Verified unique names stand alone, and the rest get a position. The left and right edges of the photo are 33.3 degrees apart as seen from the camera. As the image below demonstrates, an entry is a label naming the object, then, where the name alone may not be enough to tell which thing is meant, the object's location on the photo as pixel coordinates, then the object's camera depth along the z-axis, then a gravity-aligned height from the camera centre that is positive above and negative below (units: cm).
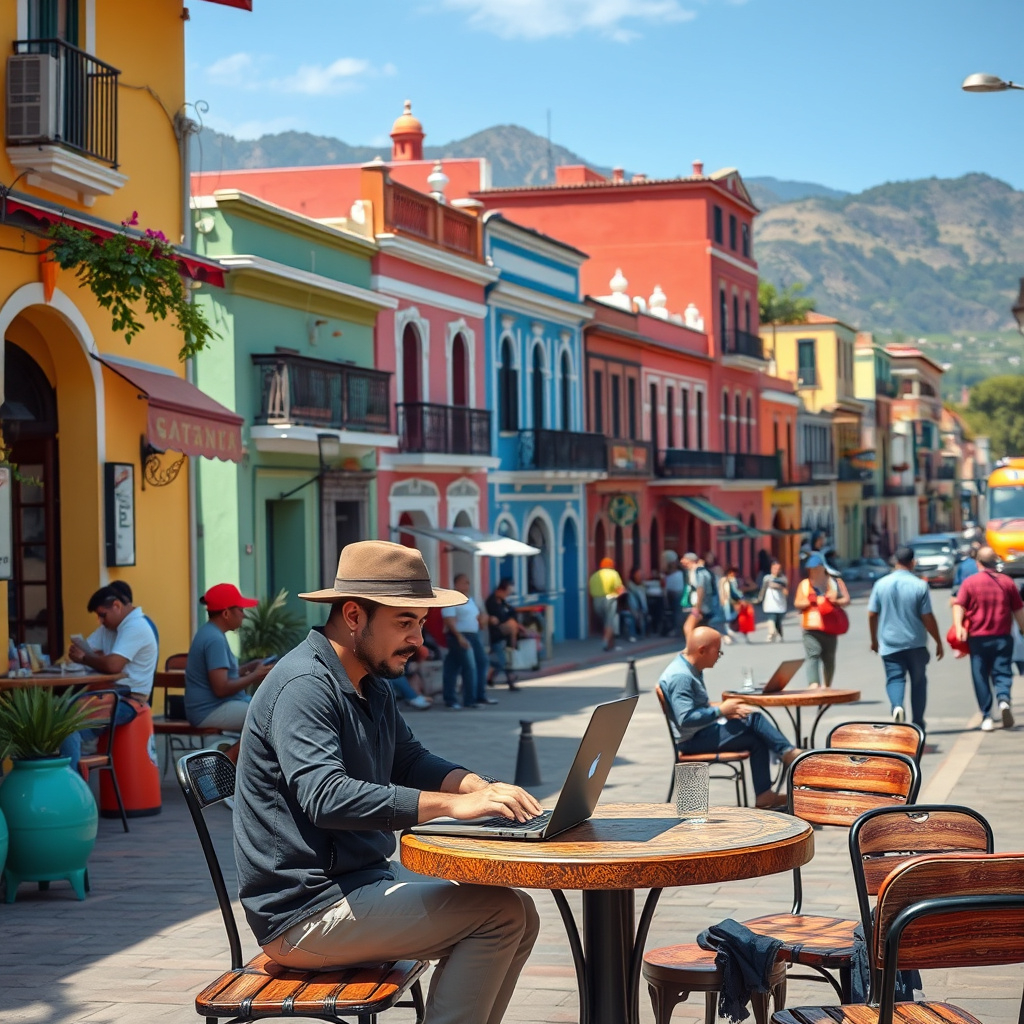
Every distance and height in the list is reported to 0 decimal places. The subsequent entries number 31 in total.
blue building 3325 +251
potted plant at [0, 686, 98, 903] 877 -130
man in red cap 1184 -95
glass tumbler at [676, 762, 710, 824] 527 -79
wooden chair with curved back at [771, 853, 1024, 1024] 411 -93
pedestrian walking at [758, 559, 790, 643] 3225 -126
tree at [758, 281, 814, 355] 7800 +1060
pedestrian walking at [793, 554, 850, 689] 1664 -82
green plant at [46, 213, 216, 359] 1341 +224
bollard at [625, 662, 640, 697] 1902 -163
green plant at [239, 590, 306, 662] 1803 -93
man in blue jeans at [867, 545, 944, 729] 1457 -82
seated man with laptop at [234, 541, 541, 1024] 473 -87
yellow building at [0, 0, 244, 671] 1398 +182
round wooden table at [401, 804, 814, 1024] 444 -86
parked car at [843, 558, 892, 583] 6249 -131
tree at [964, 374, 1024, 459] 13900 +972
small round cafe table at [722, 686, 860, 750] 1191 -114
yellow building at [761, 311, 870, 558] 7138 +676
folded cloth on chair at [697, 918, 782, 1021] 517 -129
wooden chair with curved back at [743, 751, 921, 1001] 670 -99
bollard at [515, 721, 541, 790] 1300 -170
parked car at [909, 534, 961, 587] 5347 -81
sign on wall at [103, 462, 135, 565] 1559 +33
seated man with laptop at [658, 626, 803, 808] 1070 -117
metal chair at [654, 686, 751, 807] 1085 -140
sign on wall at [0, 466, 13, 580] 1256 +18
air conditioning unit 1377 +365
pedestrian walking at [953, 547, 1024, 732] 1584 -79
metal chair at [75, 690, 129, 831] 1066 -116
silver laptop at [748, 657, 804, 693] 1228 -102
